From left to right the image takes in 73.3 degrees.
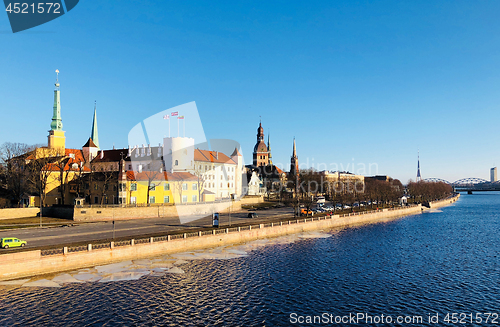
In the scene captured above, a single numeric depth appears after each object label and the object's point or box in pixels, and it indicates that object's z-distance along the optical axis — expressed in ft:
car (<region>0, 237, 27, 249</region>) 144.36
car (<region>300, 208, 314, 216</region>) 318.65
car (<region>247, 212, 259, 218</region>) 293.66
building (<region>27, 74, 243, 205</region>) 286.66
